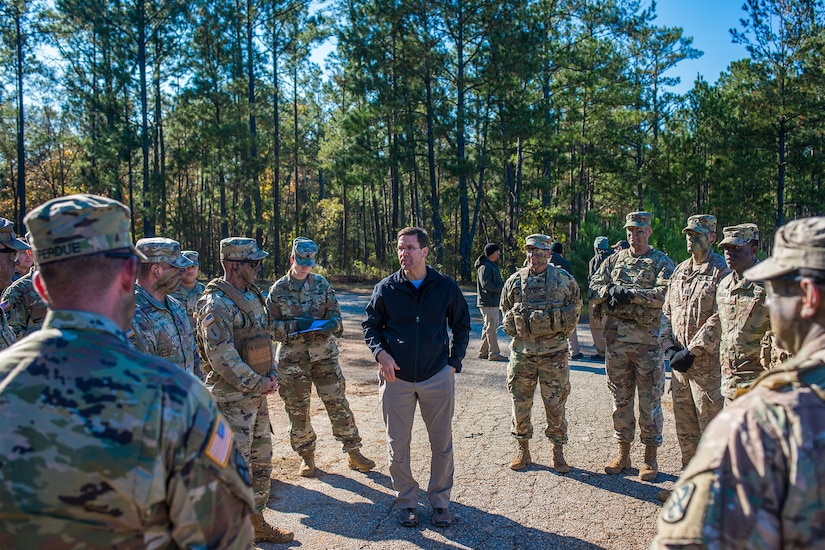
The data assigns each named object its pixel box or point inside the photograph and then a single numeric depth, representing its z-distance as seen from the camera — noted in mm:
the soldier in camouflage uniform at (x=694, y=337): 4973
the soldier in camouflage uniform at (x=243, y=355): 4309
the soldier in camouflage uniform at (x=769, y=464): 1479
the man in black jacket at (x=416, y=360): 4637
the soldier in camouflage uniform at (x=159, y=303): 3957
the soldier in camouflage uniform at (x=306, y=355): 5691
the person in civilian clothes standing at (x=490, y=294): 10273
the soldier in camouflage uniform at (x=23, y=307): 5180
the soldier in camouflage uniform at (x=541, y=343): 5633
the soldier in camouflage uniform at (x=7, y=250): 4699
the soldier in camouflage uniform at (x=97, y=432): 1581
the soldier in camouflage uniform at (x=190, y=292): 7104
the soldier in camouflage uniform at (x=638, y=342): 5512
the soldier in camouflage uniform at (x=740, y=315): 4320
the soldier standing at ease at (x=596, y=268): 10234
